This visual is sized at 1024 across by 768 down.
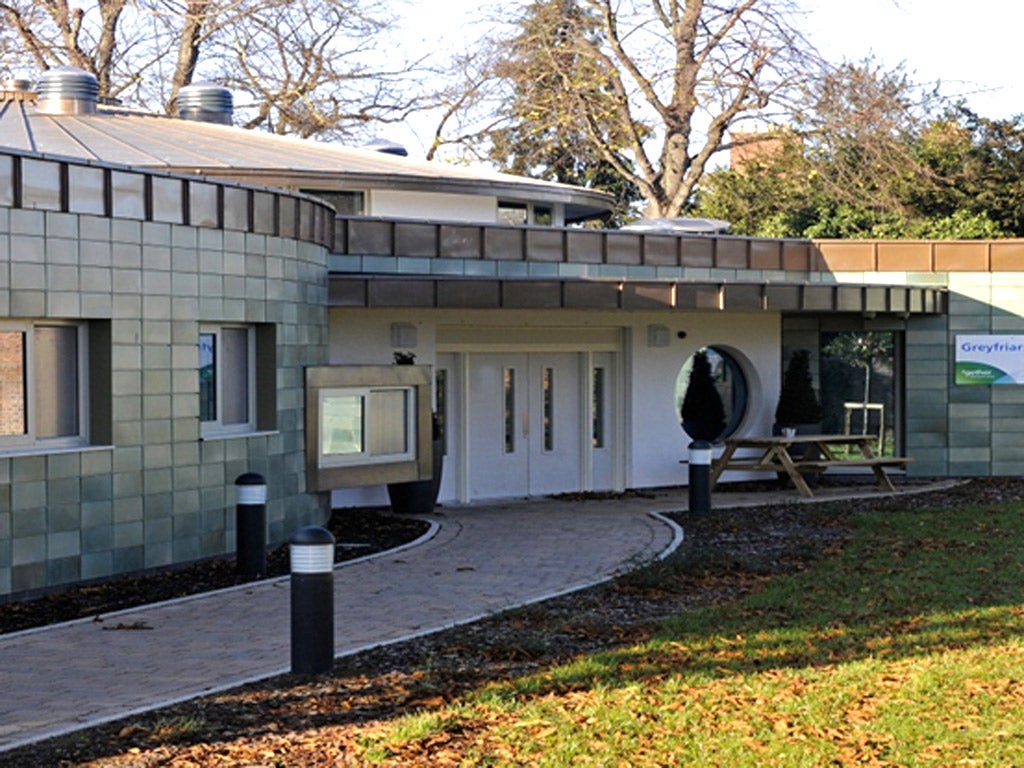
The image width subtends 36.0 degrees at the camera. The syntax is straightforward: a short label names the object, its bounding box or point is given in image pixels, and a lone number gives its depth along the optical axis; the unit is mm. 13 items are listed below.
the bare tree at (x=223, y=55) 36250
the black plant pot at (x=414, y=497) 18750
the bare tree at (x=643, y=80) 35312
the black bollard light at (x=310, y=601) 9062
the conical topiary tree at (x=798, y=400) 23125
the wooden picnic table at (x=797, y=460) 20703
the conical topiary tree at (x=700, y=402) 23141
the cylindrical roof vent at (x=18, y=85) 23500
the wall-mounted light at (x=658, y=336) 22438
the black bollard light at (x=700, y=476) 18266
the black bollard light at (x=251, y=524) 12930
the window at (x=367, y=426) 16156
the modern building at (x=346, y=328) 12297
